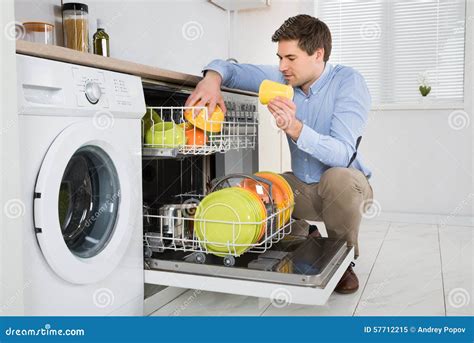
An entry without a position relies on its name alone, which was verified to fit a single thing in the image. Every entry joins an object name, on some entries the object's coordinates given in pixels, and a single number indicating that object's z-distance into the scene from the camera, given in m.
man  1.86
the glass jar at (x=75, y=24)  1.95
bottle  2.09
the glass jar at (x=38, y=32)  1.71
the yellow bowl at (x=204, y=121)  1.62
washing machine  1.19
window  3.36
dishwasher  1.45
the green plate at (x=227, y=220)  1.52
